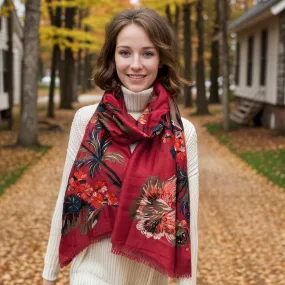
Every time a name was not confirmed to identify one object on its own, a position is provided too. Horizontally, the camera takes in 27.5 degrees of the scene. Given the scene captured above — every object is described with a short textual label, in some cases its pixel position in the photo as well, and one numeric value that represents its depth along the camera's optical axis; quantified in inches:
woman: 92.1
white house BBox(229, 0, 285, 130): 690.8
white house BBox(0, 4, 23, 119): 876.4
